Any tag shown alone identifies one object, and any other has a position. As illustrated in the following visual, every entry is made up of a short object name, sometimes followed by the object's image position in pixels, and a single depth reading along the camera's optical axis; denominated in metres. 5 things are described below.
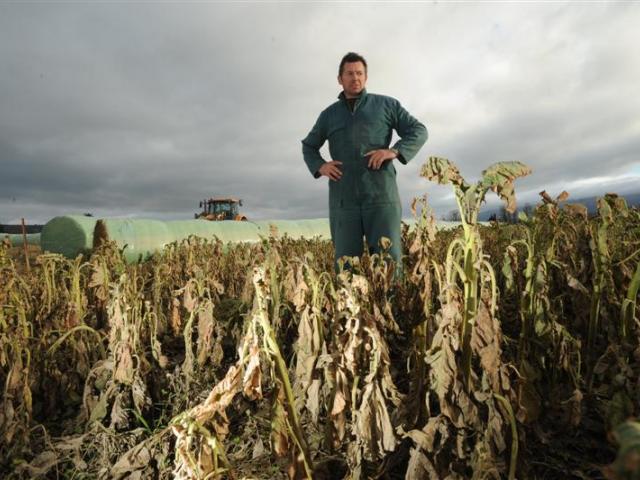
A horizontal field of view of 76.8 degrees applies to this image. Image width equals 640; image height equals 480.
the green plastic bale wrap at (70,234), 8.03
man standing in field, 3.37
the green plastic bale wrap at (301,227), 12.38
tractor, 19.16
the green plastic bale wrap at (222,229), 10.10
